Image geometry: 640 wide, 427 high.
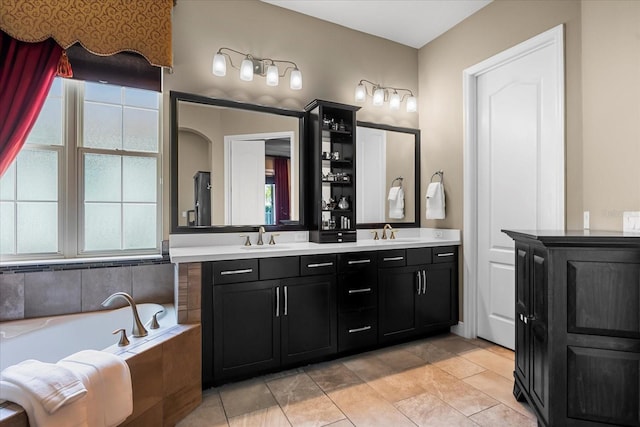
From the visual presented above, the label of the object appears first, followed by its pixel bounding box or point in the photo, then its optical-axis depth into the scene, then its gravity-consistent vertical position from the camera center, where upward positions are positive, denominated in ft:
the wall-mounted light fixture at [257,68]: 8.49 +3.90
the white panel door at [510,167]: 8.13 +1.16
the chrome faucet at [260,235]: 8.84 -0.63
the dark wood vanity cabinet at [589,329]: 4.73 -1.75
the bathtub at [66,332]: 6.08 -2.39
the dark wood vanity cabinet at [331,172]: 9.47 +1.16
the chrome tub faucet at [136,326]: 5.79 -2.05
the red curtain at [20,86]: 6.51 +2.53
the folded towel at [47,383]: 3.70 -1.97
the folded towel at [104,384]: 4.22 -2.31
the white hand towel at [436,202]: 10.57 +0.29
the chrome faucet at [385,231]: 10.74 -0.67
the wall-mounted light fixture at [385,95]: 10.56 +3.87
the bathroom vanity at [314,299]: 6.89 -2.12
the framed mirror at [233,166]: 8.43 +1.24
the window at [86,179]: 7.48 +0.78
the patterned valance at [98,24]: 6.52 +3.95
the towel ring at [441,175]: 10.80 +1.18
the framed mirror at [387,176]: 10.78 +1.19
